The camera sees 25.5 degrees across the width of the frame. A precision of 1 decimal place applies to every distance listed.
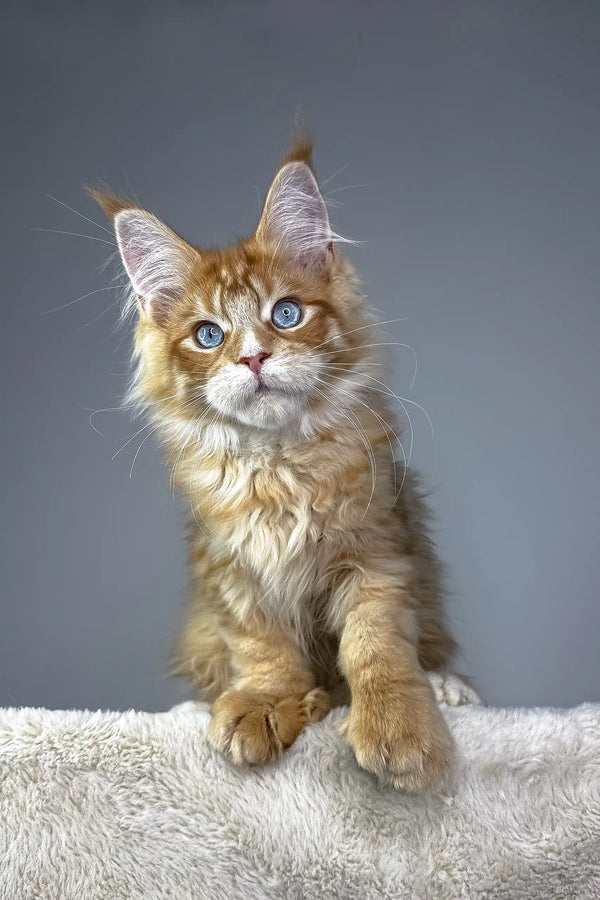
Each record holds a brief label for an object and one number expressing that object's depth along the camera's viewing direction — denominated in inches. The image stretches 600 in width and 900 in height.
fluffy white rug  21.6
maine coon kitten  23.8
